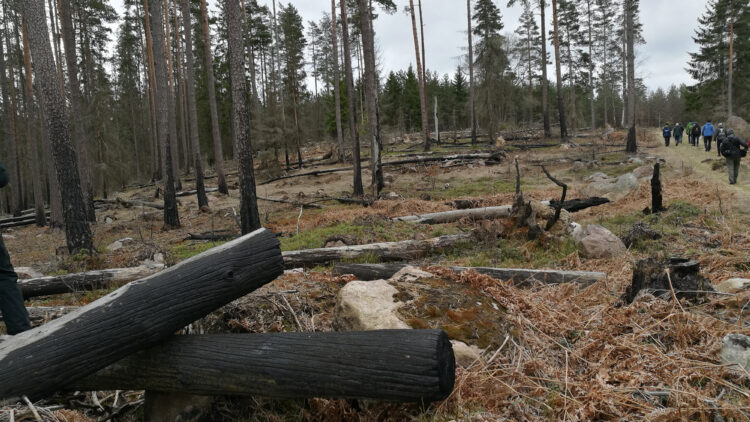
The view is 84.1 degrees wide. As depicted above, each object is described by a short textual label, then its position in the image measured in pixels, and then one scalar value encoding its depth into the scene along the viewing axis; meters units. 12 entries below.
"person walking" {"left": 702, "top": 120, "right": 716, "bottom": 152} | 21.69
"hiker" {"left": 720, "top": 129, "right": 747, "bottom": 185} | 12.30
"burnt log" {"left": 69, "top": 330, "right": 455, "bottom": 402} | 2.38
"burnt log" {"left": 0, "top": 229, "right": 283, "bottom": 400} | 2.57
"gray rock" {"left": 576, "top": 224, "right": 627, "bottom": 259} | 6.51
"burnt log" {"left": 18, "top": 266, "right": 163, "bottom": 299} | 6.52
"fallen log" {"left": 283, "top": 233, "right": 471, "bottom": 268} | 7.40
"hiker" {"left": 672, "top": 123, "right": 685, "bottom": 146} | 26.67
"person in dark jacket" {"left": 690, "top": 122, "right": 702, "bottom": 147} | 25.39
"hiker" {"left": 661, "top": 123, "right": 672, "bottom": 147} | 25.65
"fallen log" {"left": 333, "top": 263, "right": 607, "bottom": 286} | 5.29
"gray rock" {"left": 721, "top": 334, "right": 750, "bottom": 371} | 2.80
